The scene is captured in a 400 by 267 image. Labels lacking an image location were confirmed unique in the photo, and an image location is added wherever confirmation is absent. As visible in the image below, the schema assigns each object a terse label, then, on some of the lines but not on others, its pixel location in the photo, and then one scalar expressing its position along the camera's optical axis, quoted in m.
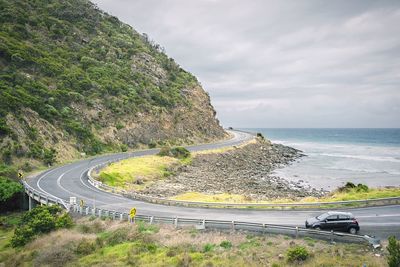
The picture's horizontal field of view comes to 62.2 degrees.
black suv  22.16
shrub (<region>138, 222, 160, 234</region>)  24.55
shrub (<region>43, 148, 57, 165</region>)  55.56
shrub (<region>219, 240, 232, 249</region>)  21.53
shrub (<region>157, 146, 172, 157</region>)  67.31
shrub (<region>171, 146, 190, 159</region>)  68.69
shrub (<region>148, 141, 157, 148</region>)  81.29
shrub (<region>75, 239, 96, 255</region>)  23.47
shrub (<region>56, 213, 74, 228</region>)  27.72
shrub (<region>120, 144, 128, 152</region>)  74.42
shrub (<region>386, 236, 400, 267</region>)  16.02
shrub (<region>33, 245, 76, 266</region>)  22.56
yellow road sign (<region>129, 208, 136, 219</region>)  25.95
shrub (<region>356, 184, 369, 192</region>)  36.22
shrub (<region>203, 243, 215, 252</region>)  21.41
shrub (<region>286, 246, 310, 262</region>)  18.62
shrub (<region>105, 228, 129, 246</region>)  24.39
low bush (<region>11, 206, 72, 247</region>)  26.70
